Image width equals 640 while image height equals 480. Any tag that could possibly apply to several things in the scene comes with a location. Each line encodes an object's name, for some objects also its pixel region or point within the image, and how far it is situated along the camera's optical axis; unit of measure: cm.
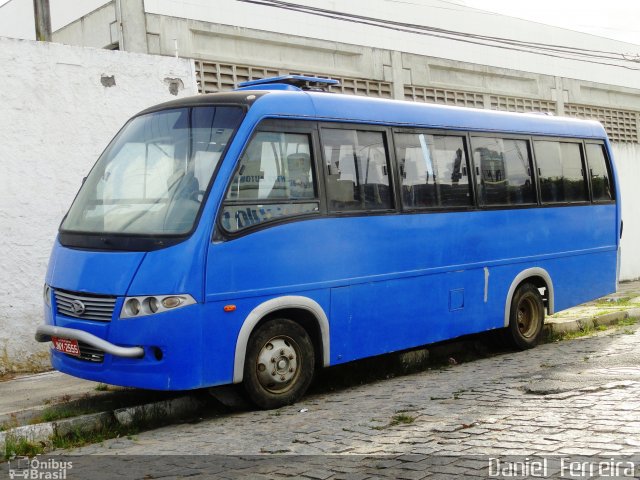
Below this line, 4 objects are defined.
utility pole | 1056
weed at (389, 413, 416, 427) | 650
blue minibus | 678
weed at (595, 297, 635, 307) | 1386
